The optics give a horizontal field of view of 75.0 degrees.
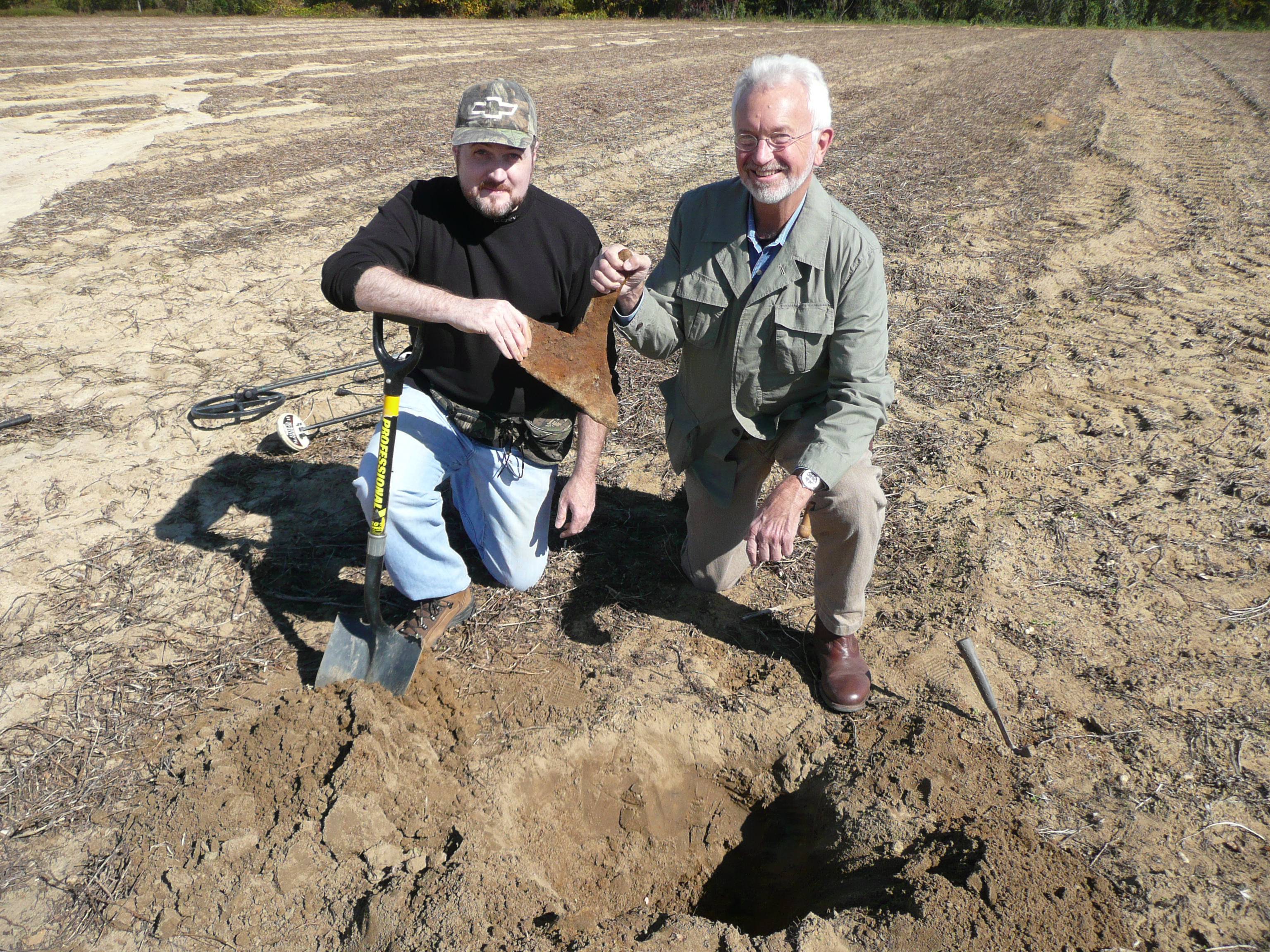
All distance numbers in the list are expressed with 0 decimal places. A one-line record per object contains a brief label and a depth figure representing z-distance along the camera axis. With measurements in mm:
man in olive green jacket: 2506
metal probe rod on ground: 2762
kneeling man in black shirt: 2646
